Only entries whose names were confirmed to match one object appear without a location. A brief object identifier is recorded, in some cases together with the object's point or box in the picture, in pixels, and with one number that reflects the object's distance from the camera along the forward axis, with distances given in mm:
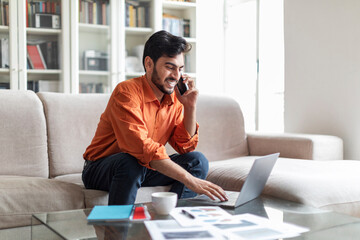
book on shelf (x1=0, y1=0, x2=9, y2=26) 3463
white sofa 1599
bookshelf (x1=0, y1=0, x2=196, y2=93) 3510
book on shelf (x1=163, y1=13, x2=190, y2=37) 4055
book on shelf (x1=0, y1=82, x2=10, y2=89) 3484
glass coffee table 1054
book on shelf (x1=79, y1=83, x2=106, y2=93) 3762
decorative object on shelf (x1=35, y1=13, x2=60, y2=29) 3596
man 1527
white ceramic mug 1181
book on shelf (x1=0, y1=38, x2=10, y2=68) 3475
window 3664
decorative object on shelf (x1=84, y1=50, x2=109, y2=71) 3779
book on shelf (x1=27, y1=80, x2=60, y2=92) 3597
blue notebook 1128
